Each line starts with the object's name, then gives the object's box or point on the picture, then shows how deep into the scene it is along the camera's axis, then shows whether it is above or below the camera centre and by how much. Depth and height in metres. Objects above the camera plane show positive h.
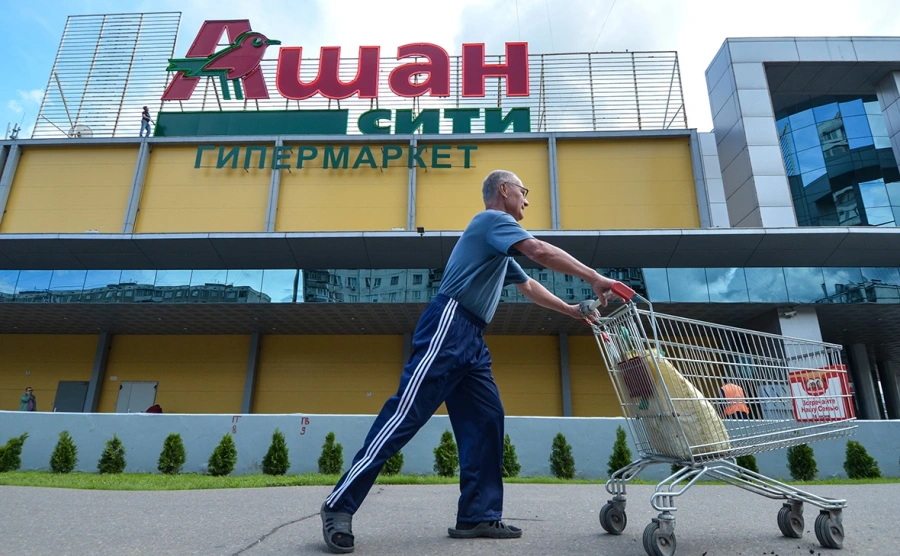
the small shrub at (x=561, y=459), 7.94 -0.06
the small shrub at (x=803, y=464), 7.95 -0.09
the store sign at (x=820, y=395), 3.37 +0.38
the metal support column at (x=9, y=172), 16.02 +7.93
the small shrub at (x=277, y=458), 7.97 -0.08
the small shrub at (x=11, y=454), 7.86 -0.06
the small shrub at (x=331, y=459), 7.93 -0.09
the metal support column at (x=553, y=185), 15.23 +7.37
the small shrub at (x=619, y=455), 7.89 +0.01
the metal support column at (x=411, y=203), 15.38 +6.83
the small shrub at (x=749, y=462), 7.55 -0.07
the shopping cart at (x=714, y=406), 2.78 +0.28
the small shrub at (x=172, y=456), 8.04 -0.07
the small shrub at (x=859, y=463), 7.91 -0.07
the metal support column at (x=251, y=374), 16.40 +2.28
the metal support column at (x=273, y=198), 15.52 +7.03
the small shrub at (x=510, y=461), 7.96 -0.09
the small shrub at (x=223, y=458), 7.90 -0.09
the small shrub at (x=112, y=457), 8.08 -0.10
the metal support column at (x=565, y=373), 15.84 +2.33
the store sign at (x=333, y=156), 16.09 +8.44
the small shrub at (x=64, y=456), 8.03 -0.09
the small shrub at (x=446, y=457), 7.89 -0.05
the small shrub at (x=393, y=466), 7.73 -0.18
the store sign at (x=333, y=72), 17.25 +11.79
